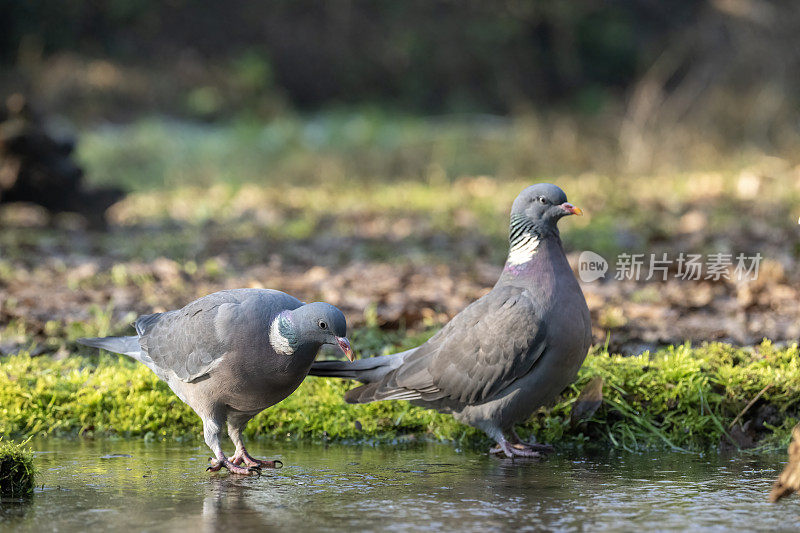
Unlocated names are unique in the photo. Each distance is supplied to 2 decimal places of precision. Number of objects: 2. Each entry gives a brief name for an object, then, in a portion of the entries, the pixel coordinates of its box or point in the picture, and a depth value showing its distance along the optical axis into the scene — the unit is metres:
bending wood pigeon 7.35
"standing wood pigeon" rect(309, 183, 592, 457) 8.24
